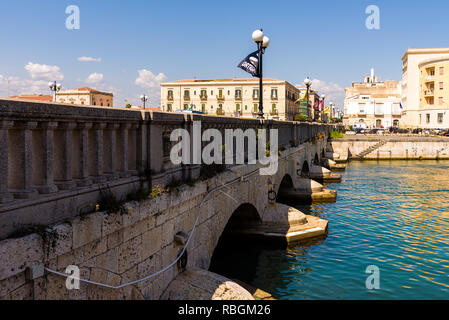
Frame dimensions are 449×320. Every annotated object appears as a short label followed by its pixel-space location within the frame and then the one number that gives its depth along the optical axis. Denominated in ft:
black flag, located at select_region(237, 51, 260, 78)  47.39
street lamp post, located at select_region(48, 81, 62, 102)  79.52
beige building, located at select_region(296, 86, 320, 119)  364.83
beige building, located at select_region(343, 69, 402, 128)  341.00
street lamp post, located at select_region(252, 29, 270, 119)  44.96
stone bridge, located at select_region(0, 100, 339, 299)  13.26
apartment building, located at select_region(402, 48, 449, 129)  229.25
